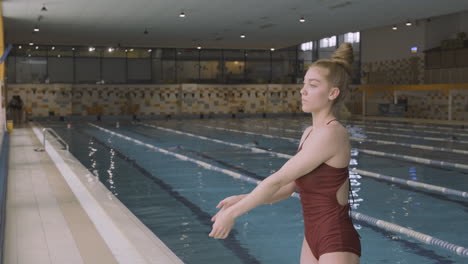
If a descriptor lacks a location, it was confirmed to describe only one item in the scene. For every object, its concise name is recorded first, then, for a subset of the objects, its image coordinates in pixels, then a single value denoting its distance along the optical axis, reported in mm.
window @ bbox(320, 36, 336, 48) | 34500
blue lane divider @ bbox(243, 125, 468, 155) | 12466
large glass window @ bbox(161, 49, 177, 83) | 31234
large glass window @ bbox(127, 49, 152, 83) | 30859
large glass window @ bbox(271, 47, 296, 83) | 33219
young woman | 1844
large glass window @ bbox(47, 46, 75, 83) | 29344
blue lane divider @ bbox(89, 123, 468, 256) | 4919
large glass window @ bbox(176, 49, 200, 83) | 31672
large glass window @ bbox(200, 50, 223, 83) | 32188
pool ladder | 12433
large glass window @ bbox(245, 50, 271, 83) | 32875
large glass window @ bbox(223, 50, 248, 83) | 32594
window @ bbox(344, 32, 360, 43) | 32750
